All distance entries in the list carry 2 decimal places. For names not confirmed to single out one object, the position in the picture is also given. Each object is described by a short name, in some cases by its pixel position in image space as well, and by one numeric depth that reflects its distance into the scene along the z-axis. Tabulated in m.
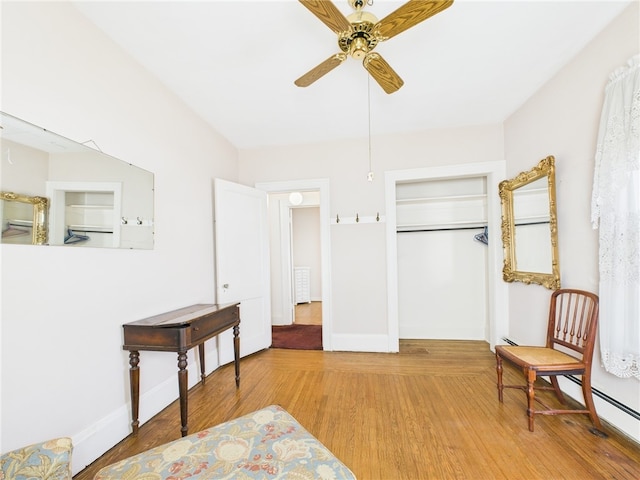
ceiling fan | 1.21
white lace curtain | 1.55
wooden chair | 1.79
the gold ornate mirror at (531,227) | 2.27
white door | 2.95
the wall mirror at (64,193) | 1.25
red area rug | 3.61
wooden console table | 1.81
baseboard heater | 1.64
